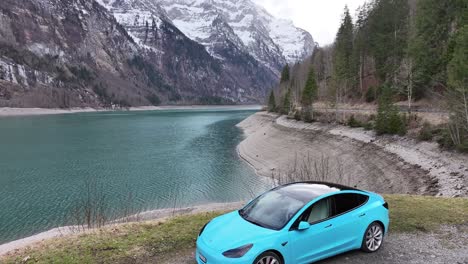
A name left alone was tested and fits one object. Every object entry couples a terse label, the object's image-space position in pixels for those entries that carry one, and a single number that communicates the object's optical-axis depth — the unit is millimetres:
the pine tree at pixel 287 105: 96181
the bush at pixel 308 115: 65875
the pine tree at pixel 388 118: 38750
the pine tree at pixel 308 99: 69369
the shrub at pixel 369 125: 44378
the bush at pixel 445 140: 29312
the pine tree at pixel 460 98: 28125
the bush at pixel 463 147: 27078
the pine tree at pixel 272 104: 115225
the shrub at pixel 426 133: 33000
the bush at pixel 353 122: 48319
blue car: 8211
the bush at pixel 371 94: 64500
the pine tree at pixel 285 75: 144000
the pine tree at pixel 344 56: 75062
